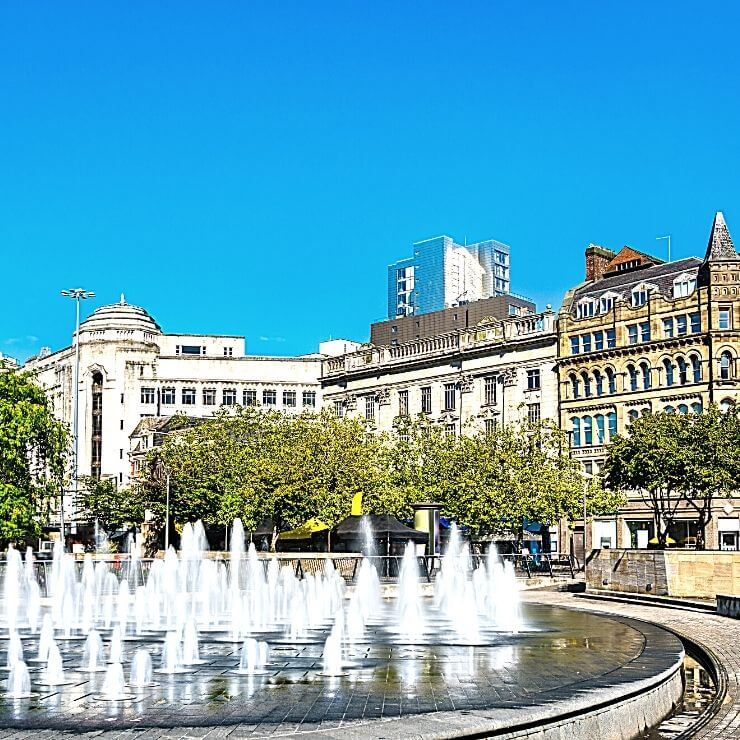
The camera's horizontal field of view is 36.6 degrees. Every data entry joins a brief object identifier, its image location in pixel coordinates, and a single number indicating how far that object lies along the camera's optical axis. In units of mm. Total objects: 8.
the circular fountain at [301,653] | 13578
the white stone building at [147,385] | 104562
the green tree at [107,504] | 81775
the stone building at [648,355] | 68438
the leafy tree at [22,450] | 48562
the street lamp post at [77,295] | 76688
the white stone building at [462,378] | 78688
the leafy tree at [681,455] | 58750
